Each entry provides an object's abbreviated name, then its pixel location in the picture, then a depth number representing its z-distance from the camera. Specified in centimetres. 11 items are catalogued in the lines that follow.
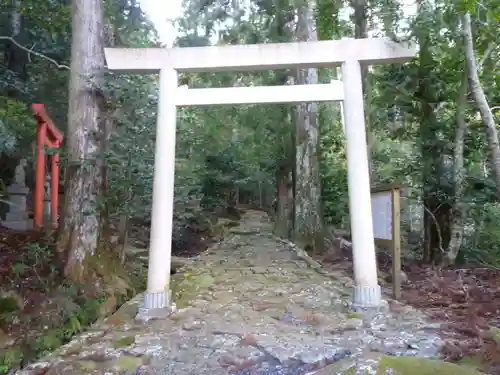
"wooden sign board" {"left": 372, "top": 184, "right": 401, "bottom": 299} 530
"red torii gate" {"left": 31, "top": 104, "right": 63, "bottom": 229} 769
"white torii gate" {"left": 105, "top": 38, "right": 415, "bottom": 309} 508
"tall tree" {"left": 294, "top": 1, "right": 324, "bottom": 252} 909
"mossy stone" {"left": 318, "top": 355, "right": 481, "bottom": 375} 250
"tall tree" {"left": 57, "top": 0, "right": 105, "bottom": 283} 549
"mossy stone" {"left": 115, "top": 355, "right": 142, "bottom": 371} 356
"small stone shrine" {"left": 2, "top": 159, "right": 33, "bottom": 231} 805
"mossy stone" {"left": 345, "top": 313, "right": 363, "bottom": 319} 473
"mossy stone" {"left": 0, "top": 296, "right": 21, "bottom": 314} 479
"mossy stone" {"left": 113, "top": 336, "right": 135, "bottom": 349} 401
